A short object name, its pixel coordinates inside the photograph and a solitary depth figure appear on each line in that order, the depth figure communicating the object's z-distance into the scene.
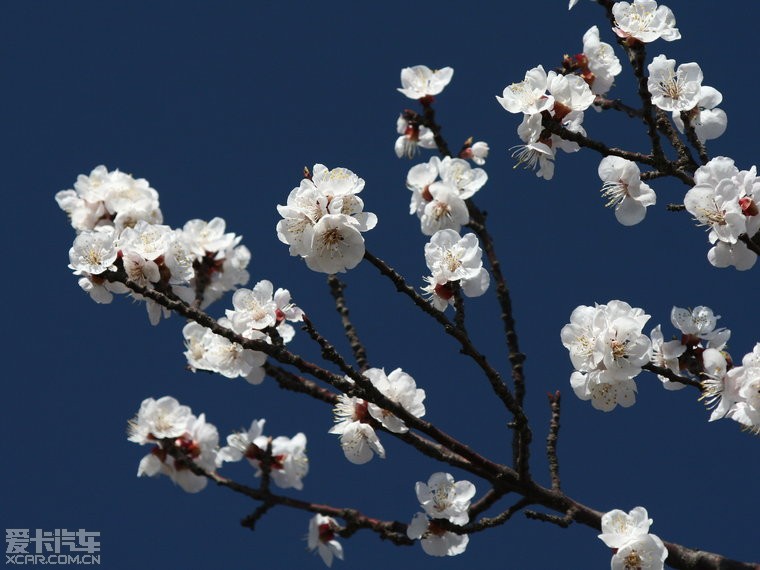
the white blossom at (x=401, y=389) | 6.13
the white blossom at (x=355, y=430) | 6.01
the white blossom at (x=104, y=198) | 7.39
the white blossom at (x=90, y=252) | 5.99
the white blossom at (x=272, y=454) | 7.52
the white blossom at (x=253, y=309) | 5.88
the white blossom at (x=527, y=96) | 5.61
